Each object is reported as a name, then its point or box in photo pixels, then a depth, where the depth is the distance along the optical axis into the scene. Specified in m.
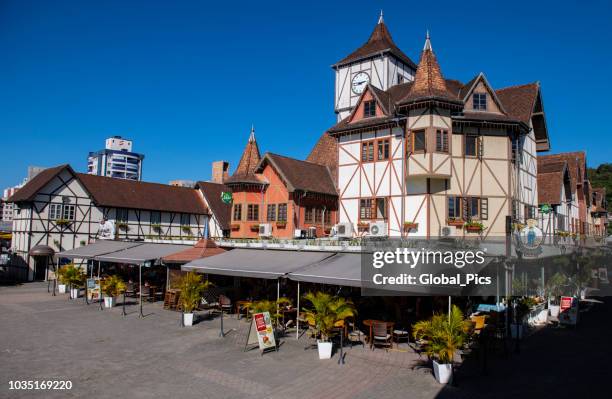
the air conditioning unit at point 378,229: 21.02
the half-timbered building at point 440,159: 22.00
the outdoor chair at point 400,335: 13.76
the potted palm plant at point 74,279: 23.56
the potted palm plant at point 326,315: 12.48
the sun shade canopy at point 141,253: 21.81
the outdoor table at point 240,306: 18.31
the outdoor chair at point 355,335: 14.44
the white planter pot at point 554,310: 19.91
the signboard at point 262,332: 12.96
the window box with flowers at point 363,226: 24.42
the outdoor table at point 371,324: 13.56
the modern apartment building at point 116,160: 182.50
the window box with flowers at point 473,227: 21.55
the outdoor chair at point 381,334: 13.20
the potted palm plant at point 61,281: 24.64
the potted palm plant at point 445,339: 10.36
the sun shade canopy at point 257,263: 15.63
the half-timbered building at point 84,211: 32.91
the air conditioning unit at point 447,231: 20.95
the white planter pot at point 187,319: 16.77
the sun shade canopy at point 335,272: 13.21
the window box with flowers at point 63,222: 33.56
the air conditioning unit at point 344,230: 22.56
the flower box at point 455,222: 21.86
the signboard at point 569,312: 17.20
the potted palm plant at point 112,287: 20.44
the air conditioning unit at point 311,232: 25.73
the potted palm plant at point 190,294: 16.77
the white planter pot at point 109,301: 20.95
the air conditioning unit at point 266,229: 25.75
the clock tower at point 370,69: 33.94
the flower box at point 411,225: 22.45
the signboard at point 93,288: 22.84
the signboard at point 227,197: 28.56
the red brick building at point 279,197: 25.98
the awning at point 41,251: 31.56
